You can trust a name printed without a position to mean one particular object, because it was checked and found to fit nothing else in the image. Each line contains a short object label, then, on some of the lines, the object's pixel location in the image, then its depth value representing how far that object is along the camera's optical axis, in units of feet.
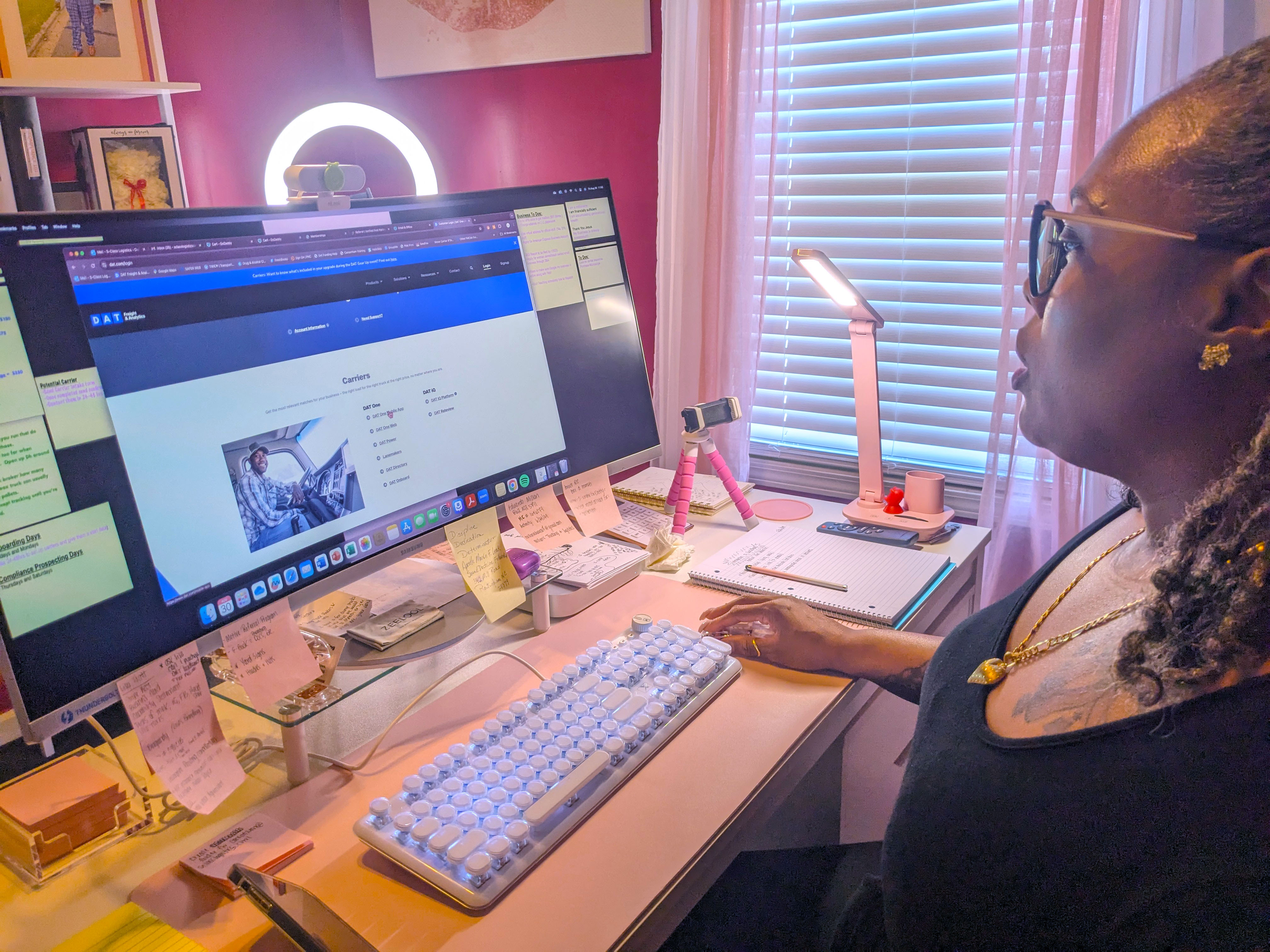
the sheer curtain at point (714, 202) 6.42
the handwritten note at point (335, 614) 3.39
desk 2.24
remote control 4.81
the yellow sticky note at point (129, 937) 2.06
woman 2.08
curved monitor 2.23
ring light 6.88
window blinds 6.05
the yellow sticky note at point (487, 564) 3.38
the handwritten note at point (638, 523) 4.75
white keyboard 2.36
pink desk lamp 4.81
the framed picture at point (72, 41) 6.40
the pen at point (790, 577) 4.12
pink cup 5.11
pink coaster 5.35
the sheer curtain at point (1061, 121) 5.06
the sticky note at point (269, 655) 2.66
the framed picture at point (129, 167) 7.07
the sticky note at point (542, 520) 3.64
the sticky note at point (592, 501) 3.89
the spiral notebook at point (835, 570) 3.95
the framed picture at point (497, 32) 7.39
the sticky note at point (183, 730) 2.40
